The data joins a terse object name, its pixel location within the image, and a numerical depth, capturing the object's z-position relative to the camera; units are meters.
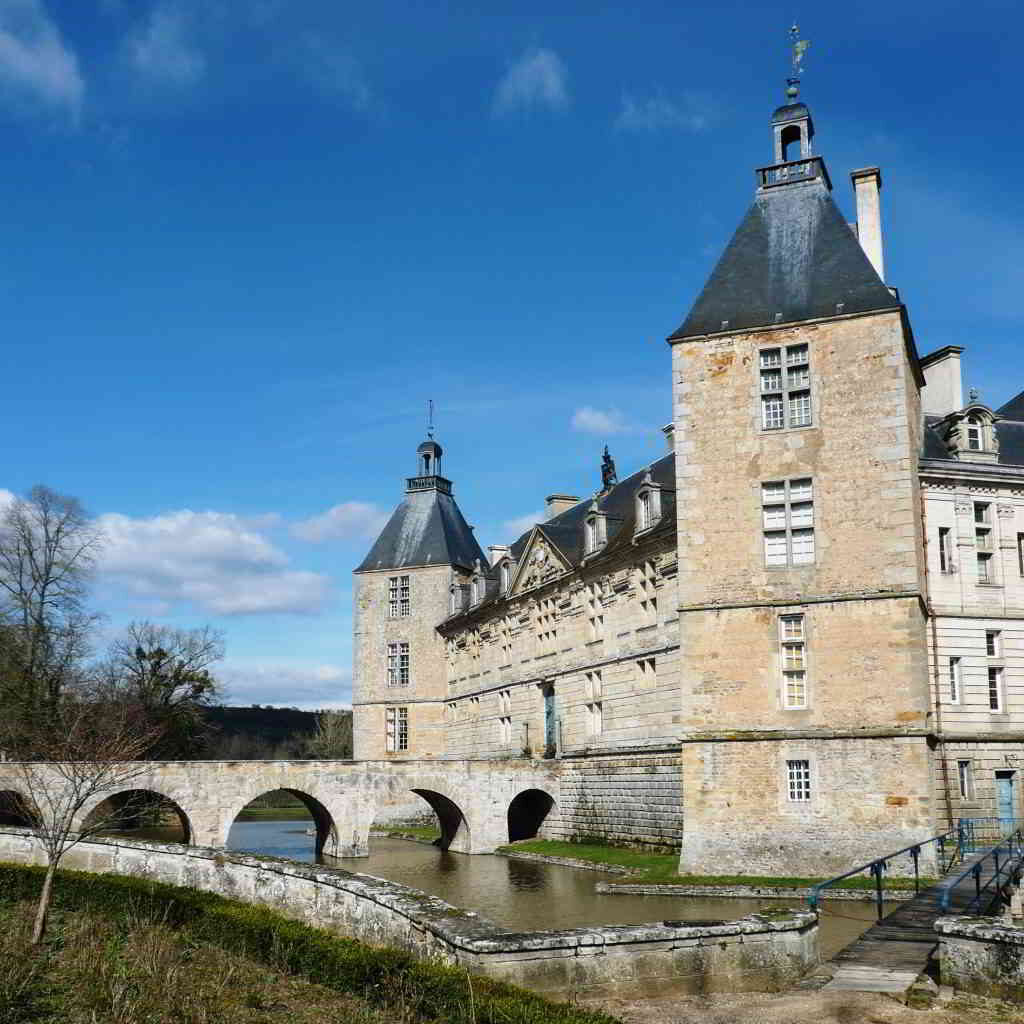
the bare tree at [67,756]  15.57
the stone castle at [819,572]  19.94
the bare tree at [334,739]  70.36
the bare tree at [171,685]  47.53
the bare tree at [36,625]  38.41
